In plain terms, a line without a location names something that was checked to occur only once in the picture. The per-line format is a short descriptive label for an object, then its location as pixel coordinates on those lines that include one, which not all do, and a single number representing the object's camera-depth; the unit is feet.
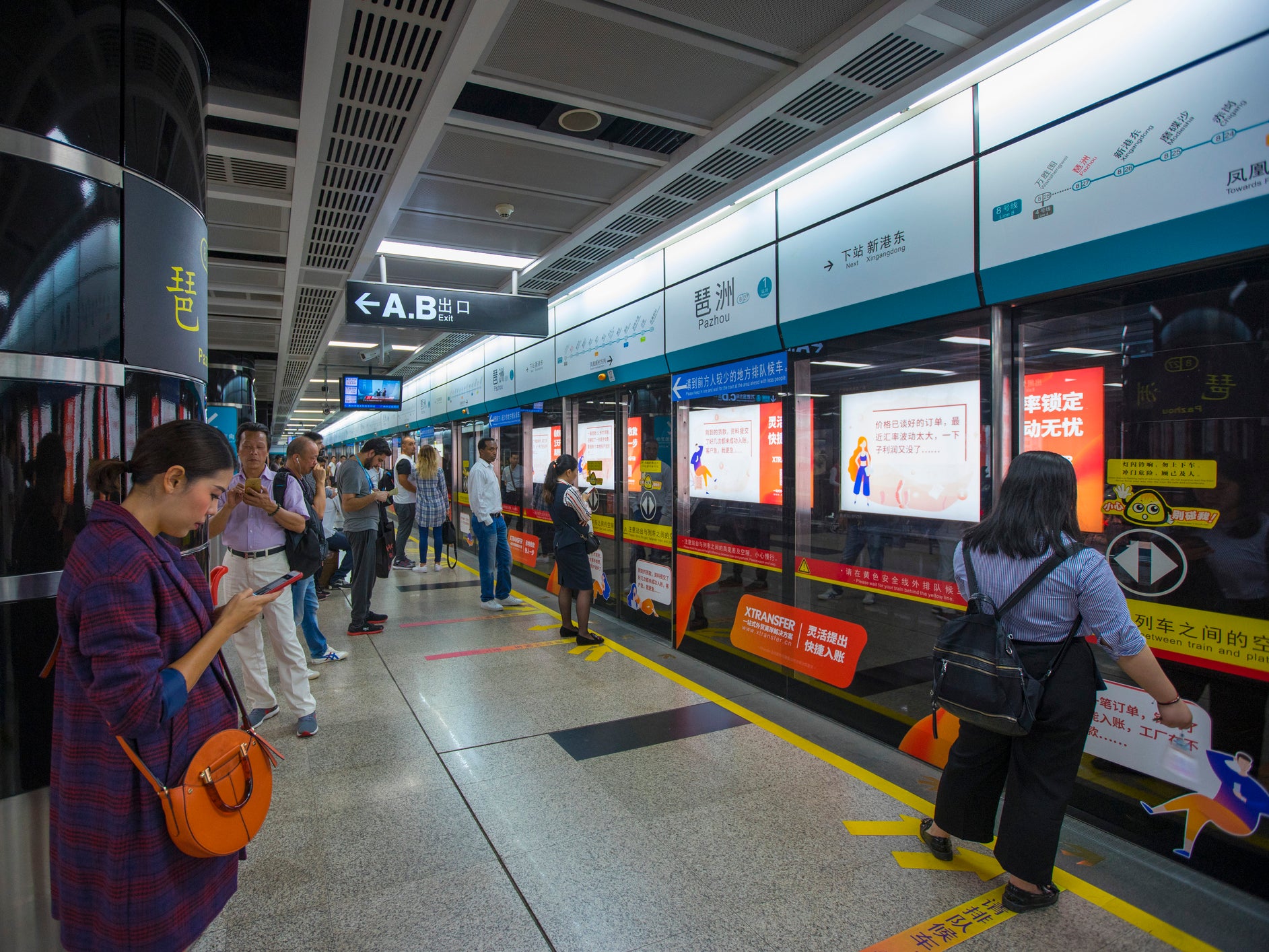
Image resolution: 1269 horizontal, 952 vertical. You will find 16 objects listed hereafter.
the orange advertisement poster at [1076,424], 9.20
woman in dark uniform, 18.75
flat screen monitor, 38.55
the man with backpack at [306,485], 13.83
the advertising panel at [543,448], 27.04
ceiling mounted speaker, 11.93
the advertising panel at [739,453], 15.38
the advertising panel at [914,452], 11.09
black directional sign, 17.88
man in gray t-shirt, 18.71
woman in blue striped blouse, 7.06
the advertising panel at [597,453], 22.40
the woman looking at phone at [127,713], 4.43
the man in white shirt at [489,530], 22.86
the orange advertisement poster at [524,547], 28.86
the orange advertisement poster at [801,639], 13.14
